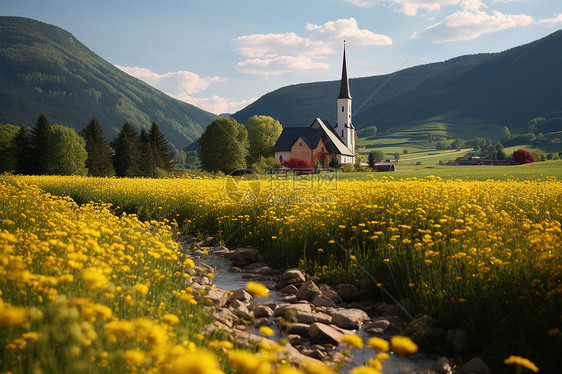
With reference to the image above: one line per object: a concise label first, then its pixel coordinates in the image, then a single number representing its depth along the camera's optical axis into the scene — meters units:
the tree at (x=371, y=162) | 63.38
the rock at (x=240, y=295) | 7.59
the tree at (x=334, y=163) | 64.57
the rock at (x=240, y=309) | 6.64
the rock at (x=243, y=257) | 10.73
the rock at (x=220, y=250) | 11.45
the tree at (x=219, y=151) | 63.28
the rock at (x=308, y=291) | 7.82
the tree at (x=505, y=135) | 188.95
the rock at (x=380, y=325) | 6.48
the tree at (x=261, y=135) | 83.03
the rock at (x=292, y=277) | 8.70
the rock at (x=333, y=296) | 7.77
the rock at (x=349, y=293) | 7.90
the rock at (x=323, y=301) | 7.50
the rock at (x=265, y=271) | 9.84
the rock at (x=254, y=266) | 10.22
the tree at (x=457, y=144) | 185.12
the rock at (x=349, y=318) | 6.64
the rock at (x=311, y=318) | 6.55
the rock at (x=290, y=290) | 8.35
